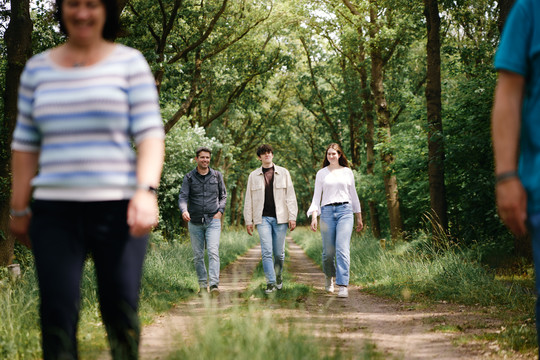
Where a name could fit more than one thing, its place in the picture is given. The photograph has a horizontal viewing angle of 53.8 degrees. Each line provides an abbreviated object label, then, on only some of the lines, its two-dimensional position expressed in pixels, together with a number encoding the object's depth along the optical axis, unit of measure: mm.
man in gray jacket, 8783
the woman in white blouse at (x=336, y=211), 8602
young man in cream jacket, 8617
